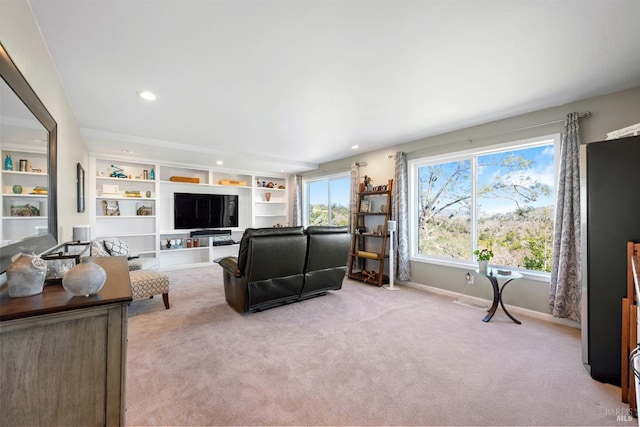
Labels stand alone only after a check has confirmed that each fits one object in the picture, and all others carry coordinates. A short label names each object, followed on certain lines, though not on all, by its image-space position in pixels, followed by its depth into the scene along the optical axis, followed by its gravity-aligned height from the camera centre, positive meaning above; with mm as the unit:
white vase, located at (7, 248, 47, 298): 967 -236
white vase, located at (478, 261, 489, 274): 3041 -634
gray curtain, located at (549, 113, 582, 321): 2688 -164
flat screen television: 5770 +90
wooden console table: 855 -517
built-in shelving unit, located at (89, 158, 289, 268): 5070 +222
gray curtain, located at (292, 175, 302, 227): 6879 +316
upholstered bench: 3041 -854
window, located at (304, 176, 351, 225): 5789 +314
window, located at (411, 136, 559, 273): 3121 +125
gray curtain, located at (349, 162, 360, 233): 5223 +498
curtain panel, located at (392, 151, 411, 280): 4289 -75
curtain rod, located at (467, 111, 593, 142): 2697 +1038
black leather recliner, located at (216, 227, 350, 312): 2923 -642
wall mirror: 1102 +253
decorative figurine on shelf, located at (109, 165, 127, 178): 5066 +814
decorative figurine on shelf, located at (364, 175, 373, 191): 4962 +571
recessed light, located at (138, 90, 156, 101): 2615 +1235
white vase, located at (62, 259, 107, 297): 989 -256
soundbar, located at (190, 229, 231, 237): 5953 -439
